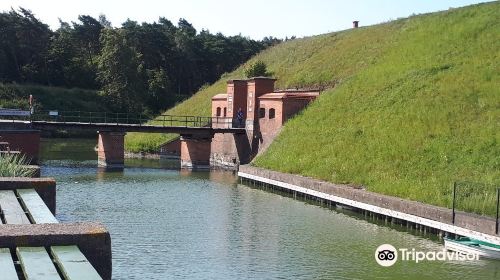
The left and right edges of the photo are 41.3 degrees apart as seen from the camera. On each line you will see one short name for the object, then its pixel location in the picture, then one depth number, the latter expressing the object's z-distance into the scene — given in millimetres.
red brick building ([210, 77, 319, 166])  41469
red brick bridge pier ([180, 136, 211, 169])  43406
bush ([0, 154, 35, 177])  18406
